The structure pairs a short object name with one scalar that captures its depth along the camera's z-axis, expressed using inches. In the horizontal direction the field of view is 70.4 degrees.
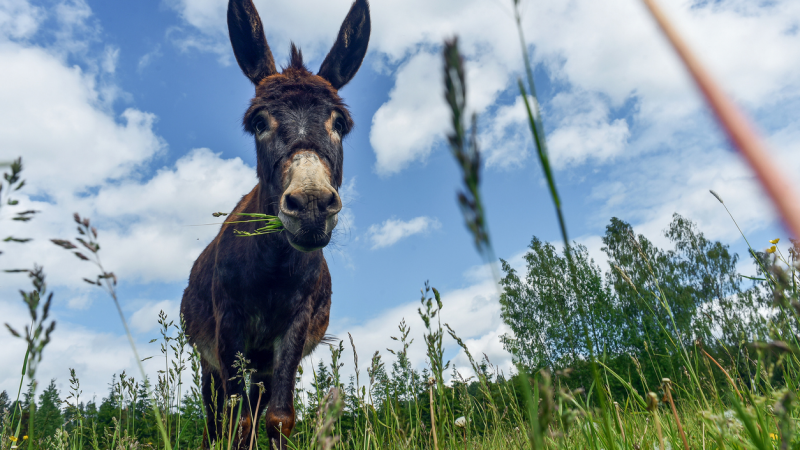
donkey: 58.2
